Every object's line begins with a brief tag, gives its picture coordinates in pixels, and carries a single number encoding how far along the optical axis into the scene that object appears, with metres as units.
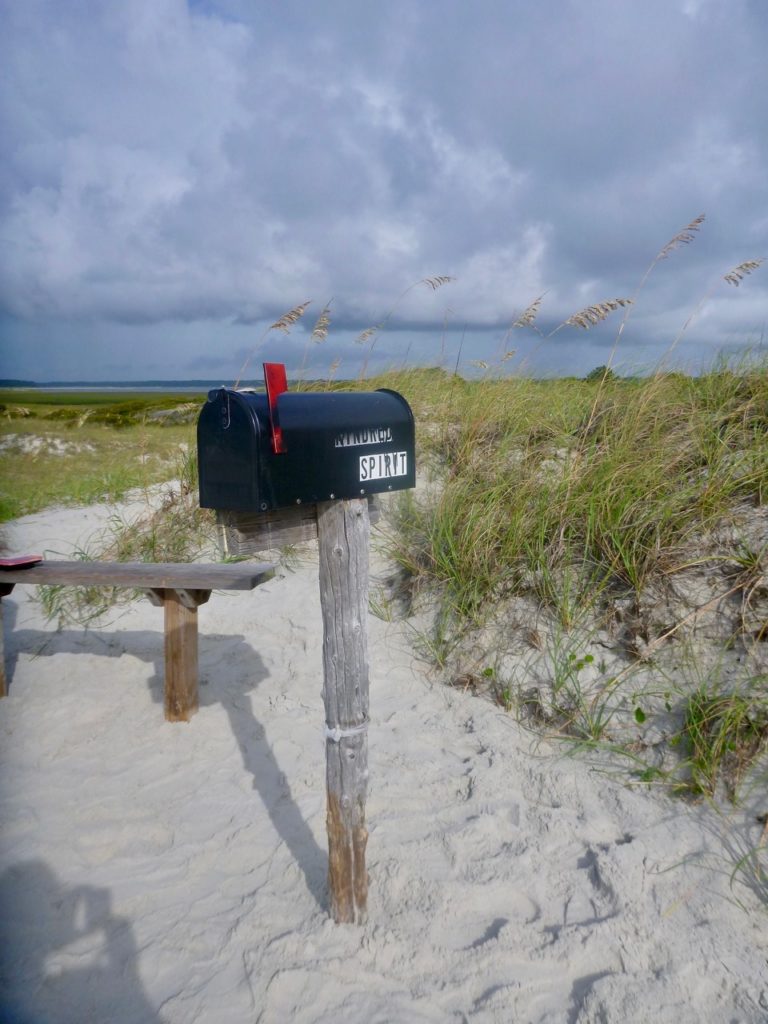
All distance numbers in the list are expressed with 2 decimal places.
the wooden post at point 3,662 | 4.28
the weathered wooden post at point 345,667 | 2.43
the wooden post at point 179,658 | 3.94
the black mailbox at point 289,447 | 2.08
